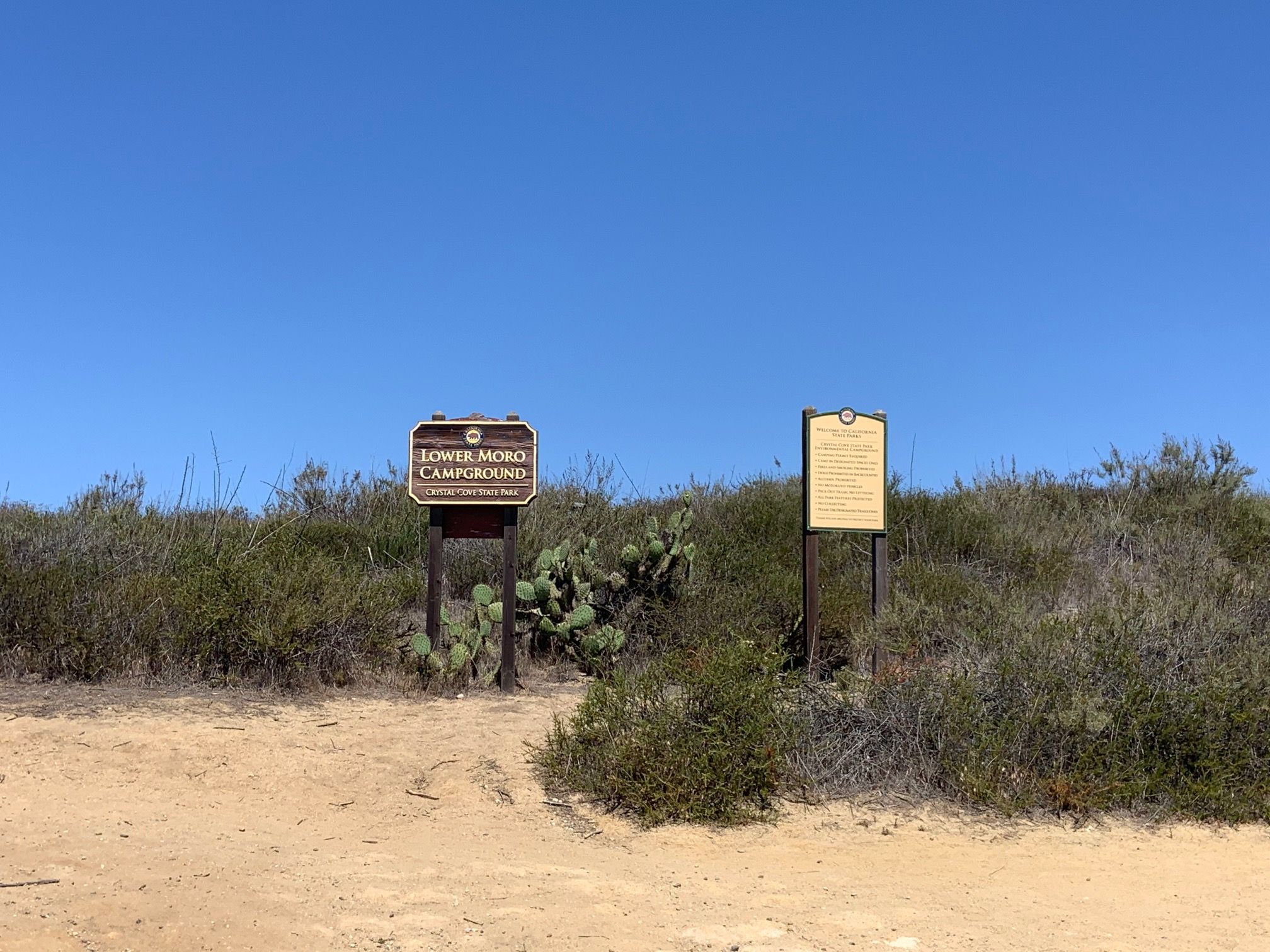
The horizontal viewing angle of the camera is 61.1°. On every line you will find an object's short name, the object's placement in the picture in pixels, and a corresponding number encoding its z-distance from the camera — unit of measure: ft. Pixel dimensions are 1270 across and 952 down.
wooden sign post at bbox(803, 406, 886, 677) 31.50
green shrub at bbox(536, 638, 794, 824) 20.48
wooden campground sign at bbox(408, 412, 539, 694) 32.78
